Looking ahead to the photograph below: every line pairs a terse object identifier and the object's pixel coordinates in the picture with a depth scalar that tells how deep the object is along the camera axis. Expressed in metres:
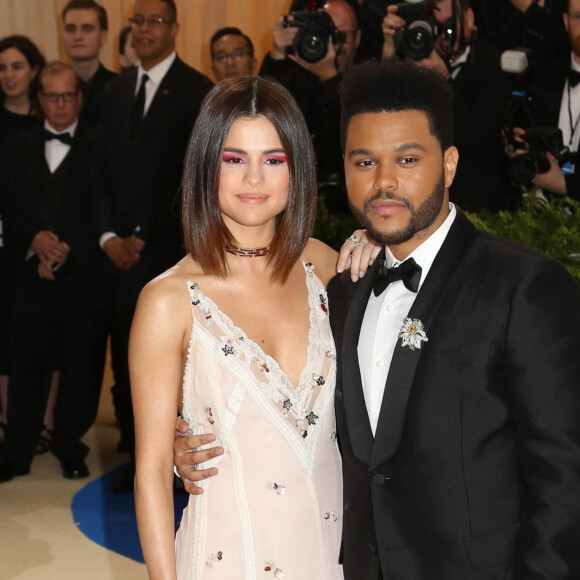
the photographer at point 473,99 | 4.16
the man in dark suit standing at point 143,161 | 5.10
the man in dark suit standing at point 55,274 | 5.38
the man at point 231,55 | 6.10
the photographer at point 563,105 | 3.97
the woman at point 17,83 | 5.88
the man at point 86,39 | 6.37
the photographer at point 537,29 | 4.39
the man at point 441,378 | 1.82
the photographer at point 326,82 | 4.52
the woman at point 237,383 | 2.18
